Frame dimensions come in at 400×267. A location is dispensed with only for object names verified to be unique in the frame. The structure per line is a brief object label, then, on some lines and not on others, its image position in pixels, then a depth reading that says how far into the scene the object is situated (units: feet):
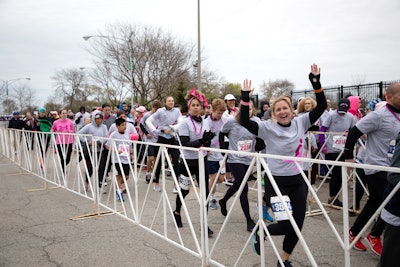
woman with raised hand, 10.39
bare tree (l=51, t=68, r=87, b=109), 169.92
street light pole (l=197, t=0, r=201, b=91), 60.54
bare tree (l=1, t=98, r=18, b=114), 173.75
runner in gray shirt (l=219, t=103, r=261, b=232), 15.76
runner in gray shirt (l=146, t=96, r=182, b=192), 23.85
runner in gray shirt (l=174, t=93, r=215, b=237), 15.20
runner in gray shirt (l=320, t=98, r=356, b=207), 18.54
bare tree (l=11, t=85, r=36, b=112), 178.50
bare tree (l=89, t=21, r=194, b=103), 80.53
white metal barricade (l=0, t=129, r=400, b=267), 8.74
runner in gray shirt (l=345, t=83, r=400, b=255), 11.93
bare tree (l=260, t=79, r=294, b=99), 157.85
